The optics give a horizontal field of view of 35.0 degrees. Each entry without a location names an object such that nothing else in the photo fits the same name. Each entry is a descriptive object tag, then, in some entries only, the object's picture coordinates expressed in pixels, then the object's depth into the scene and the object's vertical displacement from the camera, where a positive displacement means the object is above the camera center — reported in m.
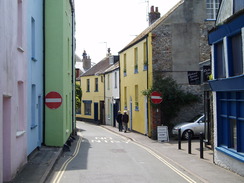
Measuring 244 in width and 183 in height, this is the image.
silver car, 23.19 -1.76
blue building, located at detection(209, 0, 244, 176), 11.20 +0.38
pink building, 8.97 +0.35
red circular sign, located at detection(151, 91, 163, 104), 22.00 +0.06
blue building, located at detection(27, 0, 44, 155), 13.98 +0.98
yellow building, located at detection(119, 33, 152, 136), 26.42 +1.40
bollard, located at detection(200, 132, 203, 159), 15.36 -1.91
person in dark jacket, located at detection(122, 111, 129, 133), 31.23 -1.68
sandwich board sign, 23.09 -2.11
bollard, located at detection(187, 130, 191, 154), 16.48 -1.97
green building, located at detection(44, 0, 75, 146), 18.09 +1.65
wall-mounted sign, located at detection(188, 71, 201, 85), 19.58 +1.05
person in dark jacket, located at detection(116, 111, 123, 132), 32.62 -1.84
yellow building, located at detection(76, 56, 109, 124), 47.88 +0.72
